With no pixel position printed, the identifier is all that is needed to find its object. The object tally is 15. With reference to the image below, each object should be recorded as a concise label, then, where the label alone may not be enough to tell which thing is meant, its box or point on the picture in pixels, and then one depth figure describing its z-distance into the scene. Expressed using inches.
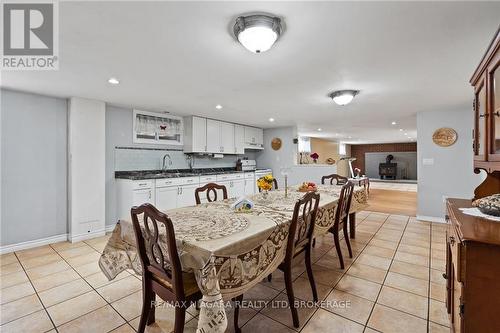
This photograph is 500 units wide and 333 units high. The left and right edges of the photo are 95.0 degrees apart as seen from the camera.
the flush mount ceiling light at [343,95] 117.3
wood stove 491.8
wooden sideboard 35.9
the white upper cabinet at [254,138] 244.2
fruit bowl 121.2
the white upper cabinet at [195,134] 190.2
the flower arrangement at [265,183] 93.2
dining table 44.5
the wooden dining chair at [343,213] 98.3
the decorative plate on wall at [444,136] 161.8
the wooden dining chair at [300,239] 65.1
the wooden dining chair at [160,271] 48.4
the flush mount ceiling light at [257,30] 58.5
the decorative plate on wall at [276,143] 255.3
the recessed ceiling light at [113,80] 101.9
